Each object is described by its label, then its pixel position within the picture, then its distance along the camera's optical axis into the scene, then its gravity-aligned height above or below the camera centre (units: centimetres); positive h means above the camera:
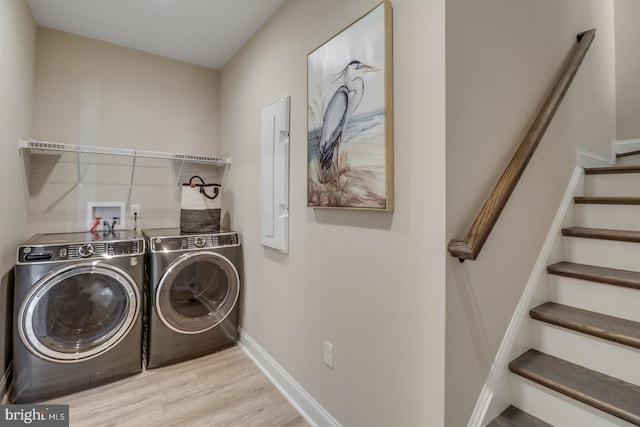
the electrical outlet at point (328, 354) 152 -73
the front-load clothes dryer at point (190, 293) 210 -61
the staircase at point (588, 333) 113 -51
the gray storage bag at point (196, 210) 245 +5
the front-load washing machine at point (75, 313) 169 -62
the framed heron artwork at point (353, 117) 120 +46
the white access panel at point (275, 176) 190 +27
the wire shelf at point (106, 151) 199 +50
